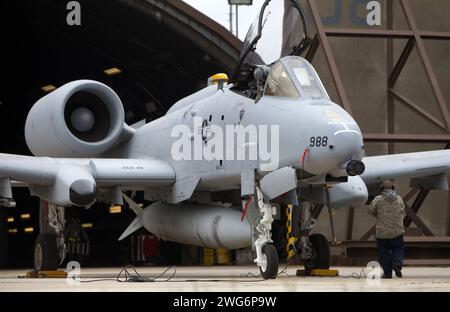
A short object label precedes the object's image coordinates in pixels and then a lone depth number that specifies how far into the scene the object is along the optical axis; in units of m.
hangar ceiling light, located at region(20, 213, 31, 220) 43.00
